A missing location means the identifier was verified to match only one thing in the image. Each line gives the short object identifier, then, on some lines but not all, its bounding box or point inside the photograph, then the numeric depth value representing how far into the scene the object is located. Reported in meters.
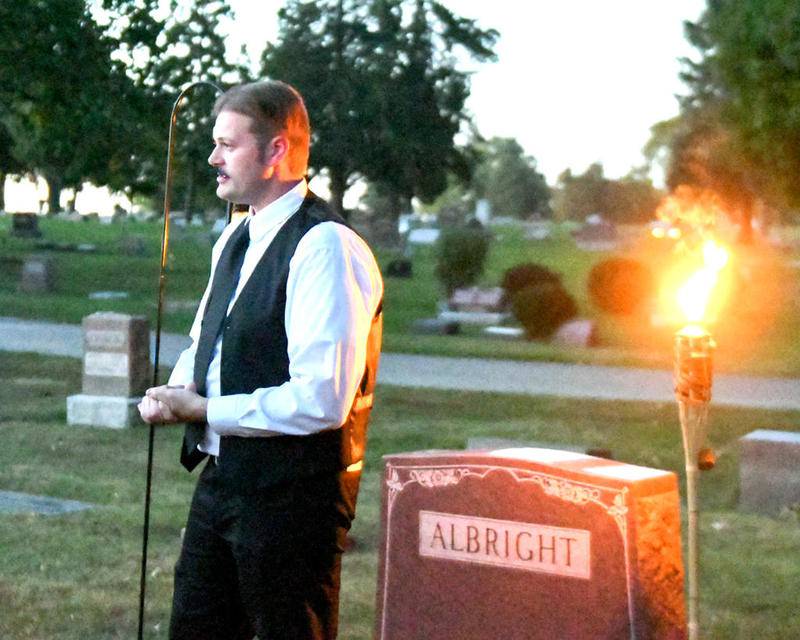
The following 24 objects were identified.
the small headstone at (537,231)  88.94
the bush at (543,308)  22.19
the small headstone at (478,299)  26.11
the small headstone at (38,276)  32.50
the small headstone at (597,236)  75.94
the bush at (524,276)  24.86
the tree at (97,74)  16.45
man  3.35
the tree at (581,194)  129.50
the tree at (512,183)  142.50
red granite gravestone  3.70
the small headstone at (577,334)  21.72
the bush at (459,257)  27.55
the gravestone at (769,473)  9.41
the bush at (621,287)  27.98
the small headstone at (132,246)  49.62
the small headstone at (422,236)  71.31
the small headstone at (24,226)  56.94
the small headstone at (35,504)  9.02
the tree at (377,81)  57.56
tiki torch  3.92
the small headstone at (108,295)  31.30
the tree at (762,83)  20.42
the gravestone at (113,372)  12.91
